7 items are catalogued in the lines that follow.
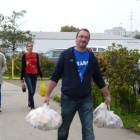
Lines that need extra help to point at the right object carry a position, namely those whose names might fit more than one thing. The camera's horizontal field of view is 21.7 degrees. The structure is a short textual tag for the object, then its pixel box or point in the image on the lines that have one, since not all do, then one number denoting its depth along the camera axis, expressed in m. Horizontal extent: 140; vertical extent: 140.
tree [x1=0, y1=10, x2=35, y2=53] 22.64
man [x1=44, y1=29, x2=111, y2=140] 4.93
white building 52.28
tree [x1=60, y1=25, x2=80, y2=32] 89.35
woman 9.00
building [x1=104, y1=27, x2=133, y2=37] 118.29
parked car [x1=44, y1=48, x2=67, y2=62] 24.39
